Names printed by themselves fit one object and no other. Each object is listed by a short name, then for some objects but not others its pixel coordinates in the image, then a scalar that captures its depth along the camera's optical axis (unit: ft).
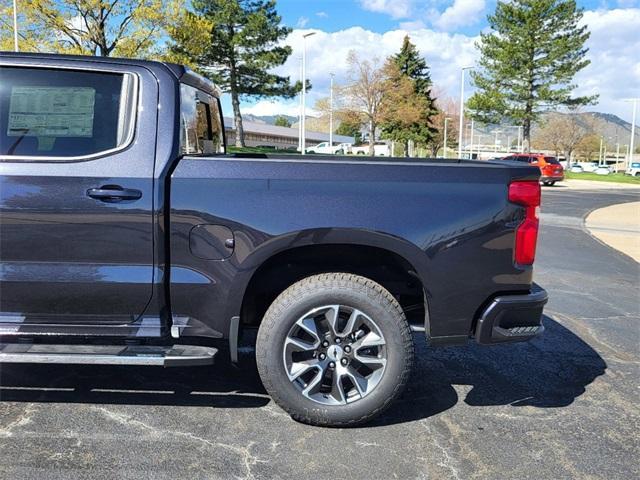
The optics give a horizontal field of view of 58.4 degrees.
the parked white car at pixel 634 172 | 217.36
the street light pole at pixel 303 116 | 110.26
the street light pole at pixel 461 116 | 134.51
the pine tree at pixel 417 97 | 181.37
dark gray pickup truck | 10.14
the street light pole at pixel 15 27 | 72.63
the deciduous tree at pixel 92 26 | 82.17
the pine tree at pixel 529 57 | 125.70
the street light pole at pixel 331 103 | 157.48
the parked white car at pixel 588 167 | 318.65
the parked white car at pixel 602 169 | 265.21
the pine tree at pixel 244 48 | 123.03
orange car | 100.78
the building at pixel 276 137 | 269.85
